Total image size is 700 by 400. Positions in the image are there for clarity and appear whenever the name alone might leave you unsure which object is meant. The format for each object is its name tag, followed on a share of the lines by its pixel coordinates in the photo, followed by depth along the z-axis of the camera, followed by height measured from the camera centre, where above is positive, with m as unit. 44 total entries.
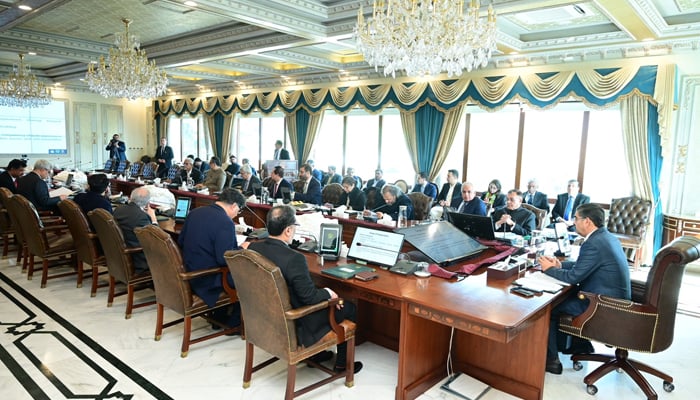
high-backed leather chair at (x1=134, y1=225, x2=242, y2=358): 3.27 -1.00
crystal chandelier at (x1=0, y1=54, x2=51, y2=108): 10.59 +1.08
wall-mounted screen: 13.60 +0.22
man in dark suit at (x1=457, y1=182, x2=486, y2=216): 5.73 -0.61
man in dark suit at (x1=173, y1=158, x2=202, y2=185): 10.19 -0.69
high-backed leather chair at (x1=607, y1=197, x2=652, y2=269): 6.37 -0.90
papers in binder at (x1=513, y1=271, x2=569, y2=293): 2.85 -0.82
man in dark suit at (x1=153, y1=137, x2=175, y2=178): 13.33 -0.43
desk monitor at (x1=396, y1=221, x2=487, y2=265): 3.31 -0.69
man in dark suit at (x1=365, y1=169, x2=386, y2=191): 9.18 -0.63
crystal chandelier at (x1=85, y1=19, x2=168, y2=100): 7.15 +1.06
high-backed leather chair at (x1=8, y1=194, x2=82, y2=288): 4.79 -1.10
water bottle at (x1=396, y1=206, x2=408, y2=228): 5.10 -0.78
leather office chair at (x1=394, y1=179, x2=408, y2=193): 9.31 -0.70
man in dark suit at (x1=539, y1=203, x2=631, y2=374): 3.04 -0.75
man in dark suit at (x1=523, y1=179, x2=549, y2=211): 7.14 -0.64
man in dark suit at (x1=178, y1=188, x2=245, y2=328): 3.42 -0.75
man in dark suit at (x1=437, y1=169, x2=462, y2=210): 7.89 -0.66
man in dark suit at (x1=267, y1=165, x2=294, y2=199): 7.27 -0.60
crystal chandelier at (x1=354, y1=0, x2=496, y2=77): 3.76 +0.98
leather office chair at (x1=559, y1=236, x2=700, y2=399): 2.86 -1.00
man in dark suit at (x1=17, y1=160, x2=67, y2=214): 5.75 -0.68
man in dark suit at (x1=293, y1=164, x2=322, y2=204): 7.15 -0.69
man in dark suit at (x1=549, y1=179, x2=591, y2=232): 7.03 -0.70
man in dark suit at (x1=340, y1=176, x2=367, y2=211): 6.84 -0.71
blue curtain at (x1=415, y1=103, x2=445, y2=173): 8.78 +0.37
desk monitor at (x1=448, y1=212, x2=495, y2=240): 4.02 -0.64
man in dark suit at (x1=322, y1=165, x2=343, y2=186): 10.02 -0.65
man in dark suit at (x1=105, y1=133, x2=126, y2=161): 13.71 -0.25
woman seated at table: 6.82 -0.66
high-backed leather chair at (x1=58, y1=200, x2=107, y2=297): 4.45 -0.97
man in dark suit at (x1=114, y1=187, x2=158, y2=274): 4.11 -0.73
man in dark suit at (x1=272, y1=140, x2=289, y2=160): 11.22 -0.16
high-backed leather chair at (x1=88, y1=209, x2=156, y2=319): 3.95 -0.99
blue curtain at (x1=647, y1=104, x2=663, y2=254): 6.47 -0.06
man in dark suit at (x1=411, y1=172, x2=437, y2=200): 8.34 -0.64
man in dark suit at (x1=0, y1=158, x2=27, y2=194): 6.57 -0.55
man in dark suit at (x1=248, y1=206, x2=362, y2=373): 2.63 -0.72
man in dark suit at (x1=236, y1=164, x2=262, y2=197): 8.18 -0.63
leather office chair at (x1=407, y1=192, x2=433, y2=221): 6.40 -0.77
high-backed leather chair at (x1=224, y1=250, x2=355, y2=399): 2.55 -0.98
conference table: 2.45 -0.94
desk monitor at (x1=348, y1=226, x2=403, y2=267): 3.23 -0.70
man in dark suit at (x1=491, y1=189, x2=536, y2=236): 4.91 -0.70
